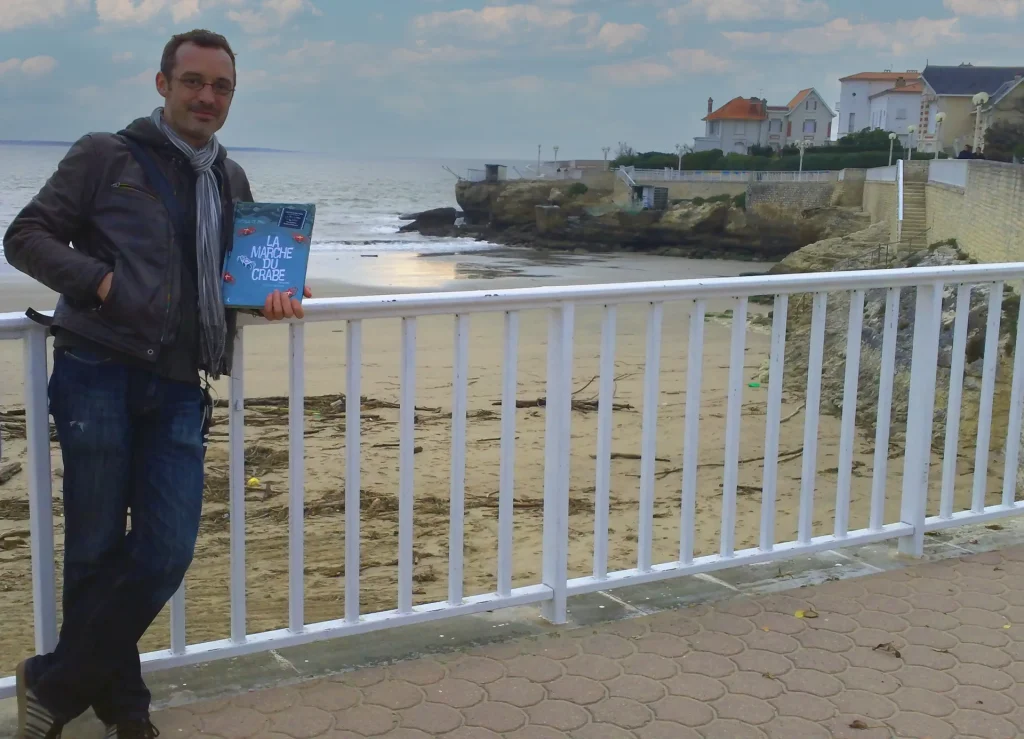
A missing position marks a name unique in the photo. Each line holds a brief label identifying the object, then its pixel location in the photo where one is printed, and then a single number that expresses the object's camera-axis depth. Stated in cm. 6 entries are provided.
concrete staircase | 3142
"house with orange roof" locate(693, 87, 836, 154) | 9331
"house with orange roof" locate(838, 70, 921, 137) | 9925
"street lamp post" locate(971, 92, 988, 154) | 5847
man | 237
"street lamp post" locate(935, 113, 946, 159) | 6129
